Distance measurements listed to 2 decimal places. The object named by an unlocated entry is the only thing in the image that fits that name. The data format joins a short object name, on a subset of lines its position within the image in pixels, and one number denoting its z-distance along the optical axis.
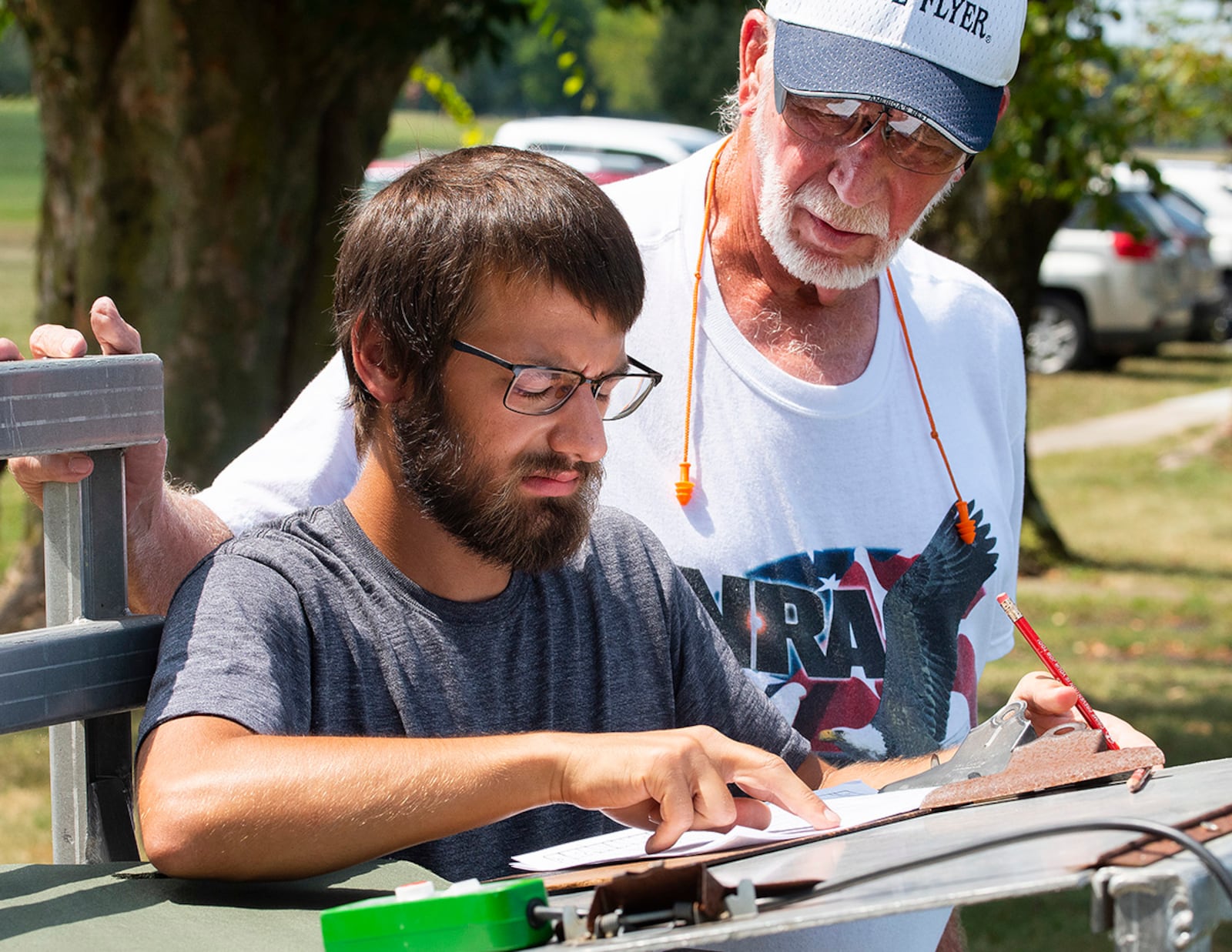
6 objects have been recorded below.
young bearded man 3.11
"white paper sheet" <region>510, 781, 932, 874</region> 3.14
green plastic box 2.99
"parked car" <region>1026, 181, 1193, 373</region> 17.59
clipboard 3.09
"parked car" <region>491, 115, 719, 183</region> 19.61
